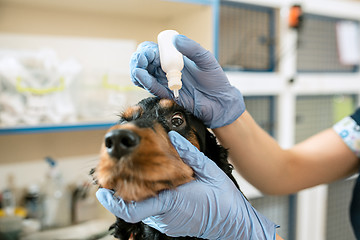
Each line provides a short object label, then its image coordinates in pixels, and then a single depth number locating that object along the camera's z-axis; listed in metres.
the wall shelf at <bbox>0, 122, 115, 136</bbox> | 1.39
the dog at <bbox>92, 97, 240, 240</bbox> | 0.60
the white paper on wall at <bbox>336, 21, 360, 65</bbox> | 2.45
